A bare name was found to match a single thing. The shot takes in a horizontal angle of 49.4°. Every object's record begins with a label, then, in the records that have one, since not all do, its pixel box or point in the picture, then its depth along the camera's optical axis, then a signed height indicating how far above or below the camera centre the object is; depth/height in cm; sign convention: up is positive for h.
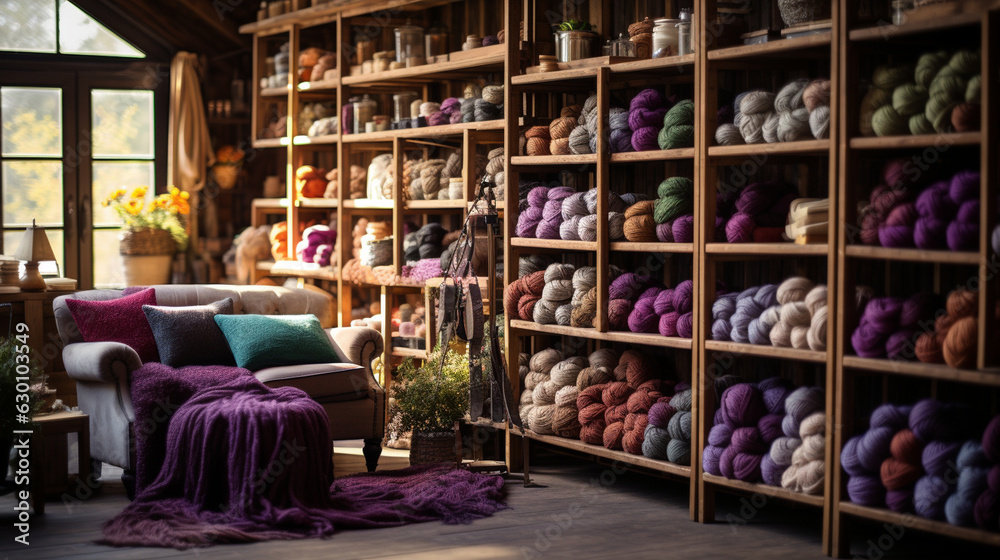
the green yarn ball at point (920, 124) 364 +43
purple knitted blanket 418 -91
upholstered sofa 472 -56
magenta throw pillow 507 -33
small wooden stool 435 -76
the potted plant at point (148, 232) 716 +15
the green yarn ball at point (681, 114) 450 +58
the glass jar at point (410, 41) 616 +121
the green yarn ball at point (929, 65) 361 +62
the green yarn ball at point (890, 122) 372 +45
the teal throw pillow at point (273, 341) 516 -42
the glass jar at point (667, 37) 462 +92
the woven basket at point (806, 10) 408 +91
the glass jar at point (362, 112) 654 +85
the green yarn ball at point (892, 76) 373 +61
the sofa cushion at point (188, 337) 509 -39
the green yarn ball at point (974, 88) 347 +53
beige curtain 743 +85
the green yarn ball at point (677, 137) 450 +48
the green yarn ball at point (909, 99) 366 +52
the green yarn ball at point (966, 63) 350 +61
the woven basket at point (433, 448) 520 -93
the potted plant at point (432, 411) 518 -75
